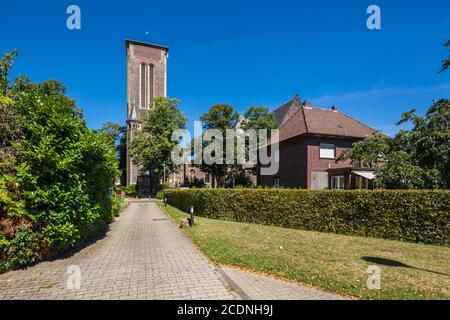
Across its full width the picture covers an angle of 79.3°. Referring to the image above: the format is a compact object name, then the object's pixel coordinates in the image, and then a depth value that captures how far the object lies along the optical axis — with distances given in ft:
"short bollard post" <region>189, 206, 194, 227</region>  42.08
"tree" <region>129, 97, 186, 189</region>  155.84
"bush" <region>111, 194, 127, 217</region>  58.15
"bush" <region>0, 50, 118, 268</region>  19.81
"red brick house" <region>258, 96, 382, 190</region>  81.11
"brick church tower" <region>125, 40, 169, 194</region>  211.82
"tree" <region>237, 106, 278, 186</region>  106.01
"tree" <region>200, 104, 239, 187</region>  115.55
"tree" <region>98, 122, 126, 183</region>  221.48
